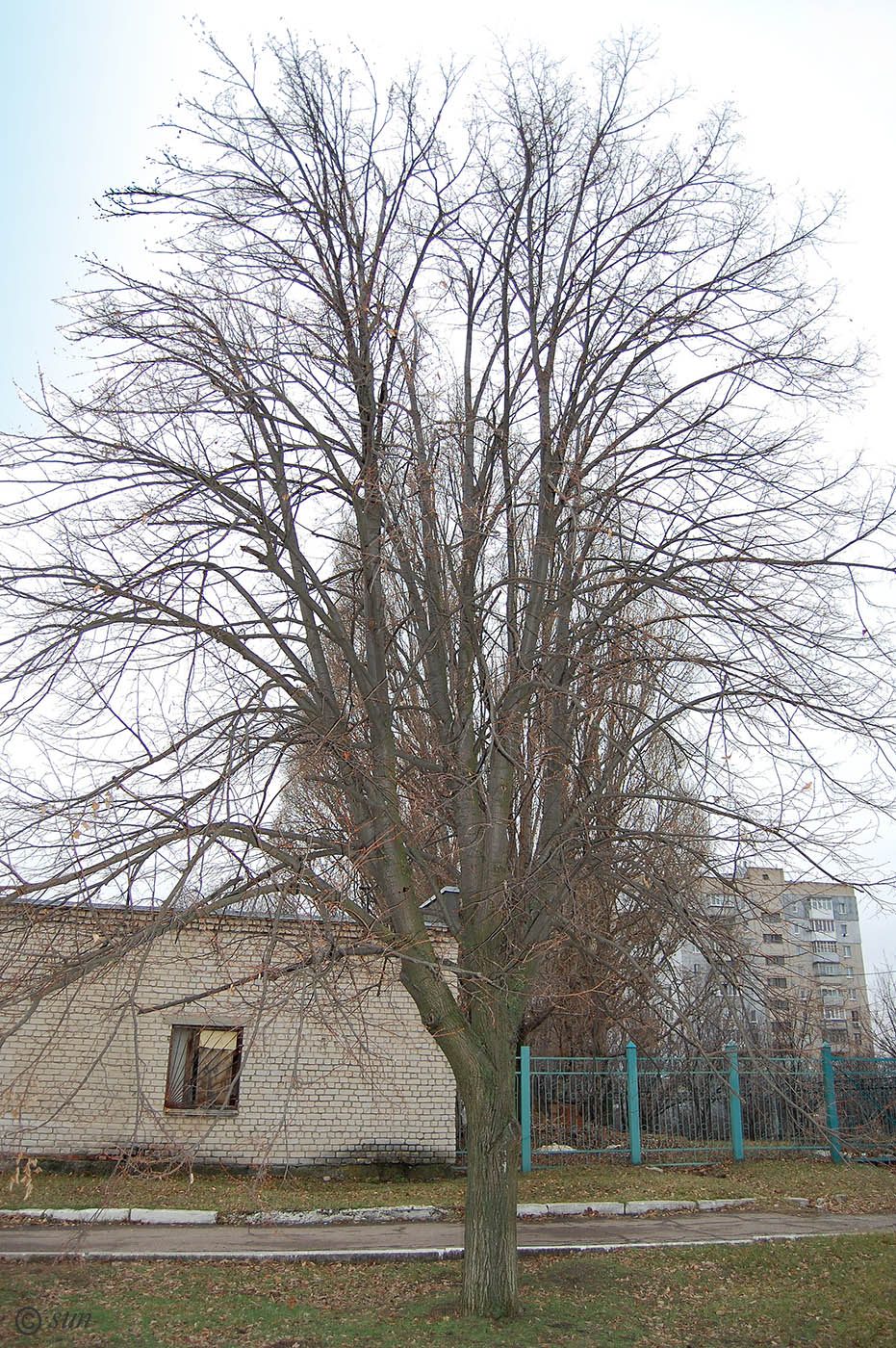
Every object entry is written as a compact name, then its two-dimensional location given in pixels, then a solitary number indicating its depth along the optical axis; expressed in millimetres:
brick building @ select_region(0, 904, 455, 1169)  13445
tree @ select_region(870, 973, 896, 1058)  18484
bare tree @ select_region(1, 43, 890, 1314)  7520
